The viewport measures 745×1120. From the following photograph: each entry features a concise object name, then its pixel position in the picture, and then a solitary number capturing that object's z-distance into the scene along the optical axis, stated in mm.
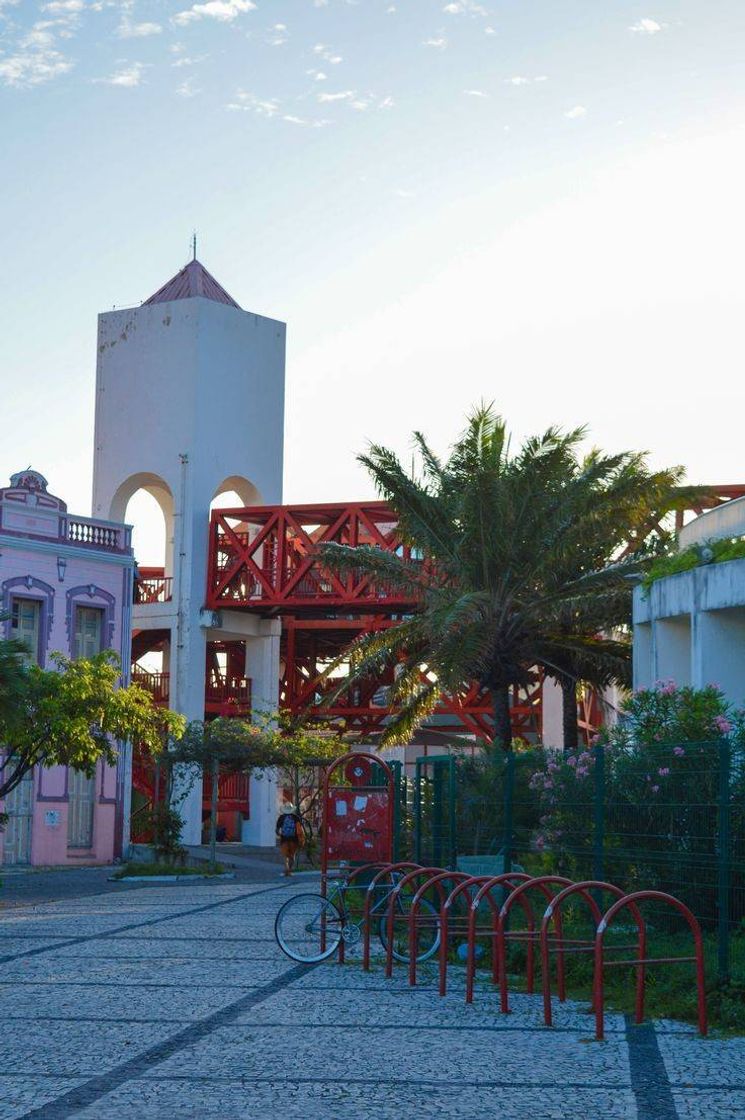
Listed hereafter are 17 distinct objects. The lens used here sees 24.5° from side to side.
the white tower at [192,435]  51812
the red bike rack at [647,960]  11469
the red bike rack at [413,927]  14492
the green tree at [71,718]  27500
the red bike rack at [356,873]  15991
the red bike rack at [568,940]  12039
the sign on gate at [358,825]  17656
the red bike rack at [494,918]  13250
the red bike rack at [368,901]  15719
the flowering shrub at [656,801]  14641
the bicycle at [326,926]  16078
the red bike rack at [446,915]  13641
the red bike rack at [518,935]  12641
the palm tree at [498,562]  30062
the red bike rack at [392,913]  15180
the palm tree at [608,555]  31062
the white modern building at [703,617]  22266
